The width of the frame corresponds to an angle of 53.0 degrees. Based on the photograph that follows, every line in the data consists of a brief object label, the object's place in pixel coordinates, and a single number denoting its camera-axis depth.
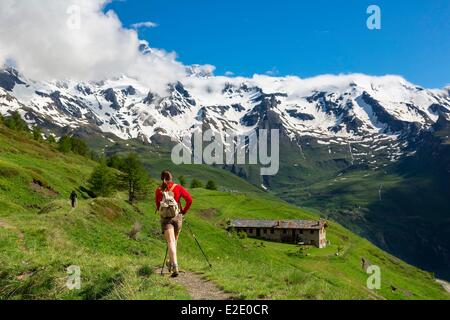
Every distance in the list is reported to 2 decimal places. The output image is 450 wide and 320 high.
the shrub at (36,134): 151.00
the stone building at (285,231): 146.00
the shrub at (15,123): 147.88
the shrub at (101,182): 85.38
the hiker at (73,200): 44.56
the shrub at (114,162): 161.75
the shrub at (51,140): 171.62
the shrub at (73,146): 152.26
